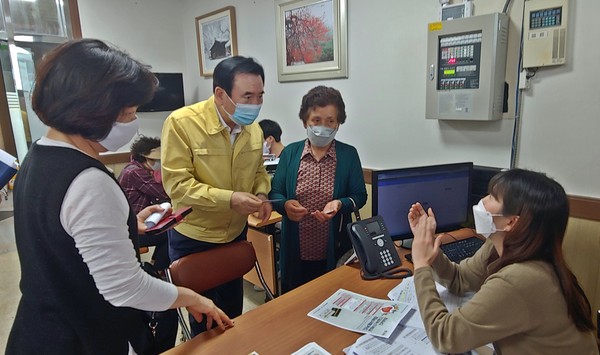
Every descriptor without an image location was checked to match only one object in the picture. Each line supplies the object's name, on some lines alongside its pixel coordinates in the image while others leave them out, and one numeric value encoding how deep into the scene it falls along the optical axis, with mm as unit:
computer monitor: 1669
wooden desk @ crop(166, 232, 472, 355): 1078
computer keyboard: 1651
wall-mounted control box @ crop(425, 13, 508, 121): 1921
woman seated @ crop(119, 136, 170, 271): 2674
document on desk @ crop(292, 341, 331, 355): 1045
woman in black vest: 797
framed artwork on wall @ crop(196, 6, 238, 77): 3678
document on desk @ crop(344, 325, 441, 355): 1034
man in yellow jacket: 1562
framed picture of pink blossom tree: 2754
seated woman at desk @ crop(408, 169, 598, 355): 925
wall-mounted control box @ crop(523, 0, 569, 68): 1741
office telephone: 1470
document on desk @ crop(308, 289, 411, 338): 1142
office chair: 1467
